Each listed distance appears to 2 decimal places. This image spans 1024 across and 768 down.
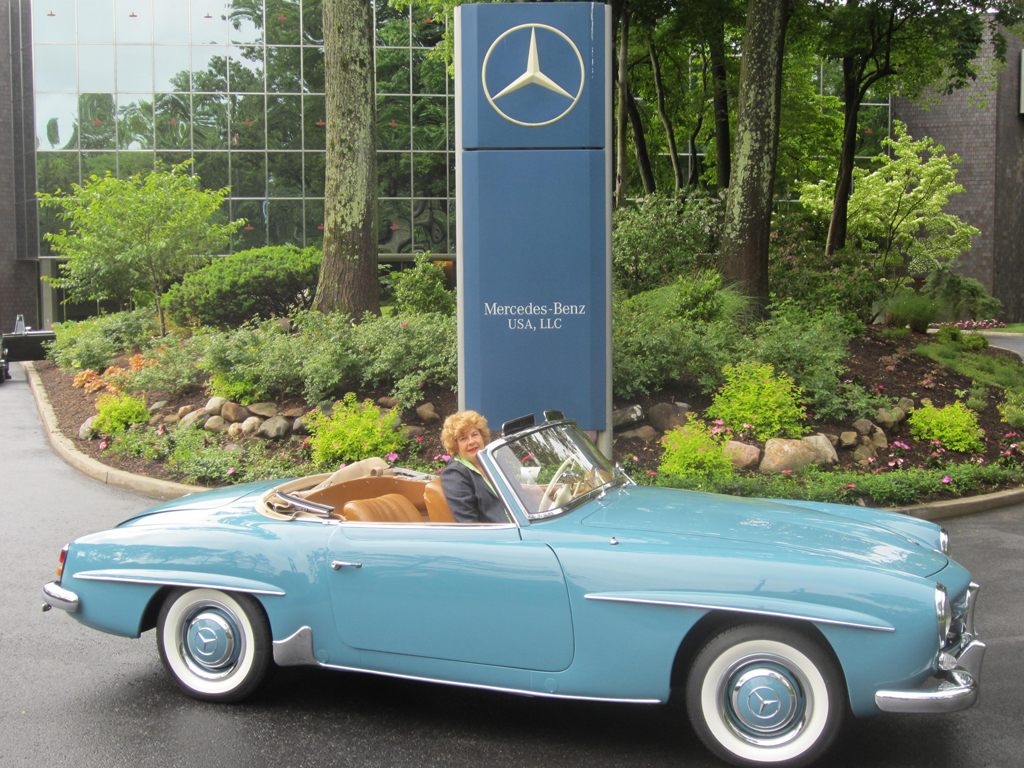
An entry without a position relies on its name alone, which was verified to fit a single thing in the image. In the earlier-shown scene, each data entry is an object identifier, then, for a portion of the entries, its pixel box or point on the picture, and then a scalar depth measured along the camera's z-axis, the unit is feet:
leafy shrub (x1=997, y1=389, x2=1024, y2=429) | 31.17
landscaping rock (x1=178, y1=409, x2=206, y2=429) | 32.83
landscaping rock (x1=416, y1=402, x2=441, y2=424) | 30.53
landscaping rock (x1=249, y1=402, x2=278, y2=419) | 32.32
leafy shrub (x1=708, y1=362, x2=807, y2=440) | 28.37
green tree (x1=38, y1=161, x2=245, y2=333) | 55.06
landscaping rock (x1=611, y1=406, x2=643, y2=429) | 29.71
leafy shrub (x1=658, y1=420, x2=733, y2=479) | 25.70
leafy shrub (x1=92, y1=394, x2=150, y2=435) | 34.65
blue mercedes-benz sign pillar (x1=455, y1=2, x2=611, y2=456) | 22.84
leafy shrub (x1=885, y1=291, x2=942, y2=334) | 44.70
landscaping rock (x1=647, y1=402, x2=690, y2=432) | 29.58
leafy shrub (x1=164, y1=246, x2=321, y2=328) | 49.01
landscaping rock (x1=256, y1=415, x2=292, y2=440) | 31.04
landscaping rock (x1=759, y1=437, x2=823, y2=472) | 26.99
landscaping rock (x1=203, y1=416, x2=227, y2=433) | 32.27
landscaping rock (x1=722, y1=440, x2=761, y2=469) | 27.09
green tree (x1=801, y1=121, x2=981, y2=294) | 84.23
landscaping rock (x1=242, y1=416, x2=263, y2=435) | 31.60
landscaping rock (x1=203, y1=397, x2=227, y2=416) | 33.19
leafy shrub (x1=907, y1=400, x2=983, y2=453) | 29.07
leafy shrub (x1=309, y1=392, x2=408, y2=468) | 28.02
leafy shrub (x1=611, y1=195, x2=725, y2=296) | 44.55
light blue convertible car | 10.39
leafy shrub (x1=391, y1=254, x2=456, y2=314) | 40.37
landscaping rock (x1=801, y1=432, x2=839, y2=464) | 27.48
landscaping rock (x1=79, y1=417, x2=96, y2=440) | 35.94
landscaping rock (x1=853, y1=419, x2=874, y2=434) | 29.48
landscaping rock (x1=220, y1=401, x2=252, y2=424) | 32.58
